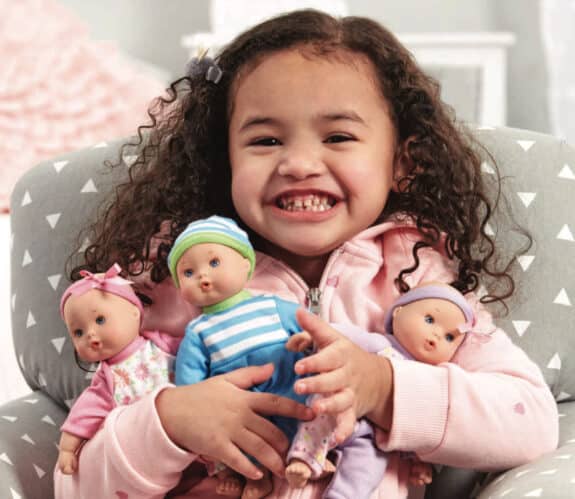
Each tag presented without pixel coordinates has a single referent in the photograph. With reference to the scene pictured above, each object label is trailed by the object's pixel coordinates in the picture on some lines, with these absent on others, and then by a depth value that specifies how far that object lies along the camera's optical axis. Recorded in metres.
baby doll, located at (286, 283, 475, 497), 1.04
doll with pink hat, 1.07
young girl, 1.05
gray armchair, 1.16
